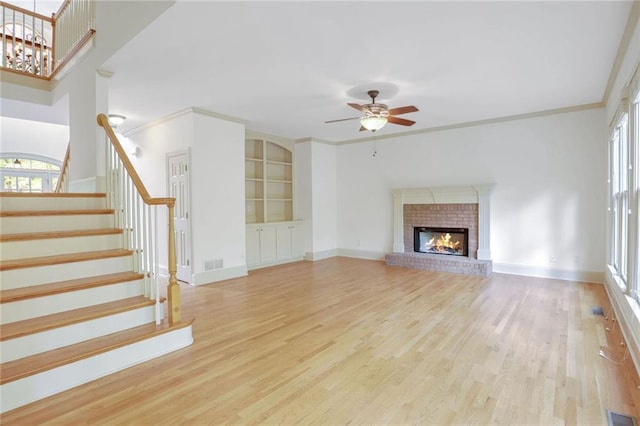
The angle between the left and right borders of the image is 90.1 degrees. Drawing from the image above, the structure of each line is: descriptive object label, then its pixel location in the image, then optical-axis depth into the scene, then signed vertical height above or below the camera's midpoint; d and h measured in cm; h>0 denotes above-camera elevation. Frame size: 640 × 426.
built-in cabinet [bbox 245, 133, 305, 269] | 639 +11
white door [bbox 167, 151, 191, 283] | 507 +4
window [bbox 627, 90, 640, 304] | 268 +36
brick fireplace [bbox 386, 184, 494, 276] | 570 -26
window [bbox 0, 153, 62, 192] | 736 +93
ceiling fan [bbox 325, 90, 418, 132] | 402 +120
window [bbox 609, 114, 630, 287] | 342 +10
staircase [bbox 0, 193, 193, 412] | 216 -77
